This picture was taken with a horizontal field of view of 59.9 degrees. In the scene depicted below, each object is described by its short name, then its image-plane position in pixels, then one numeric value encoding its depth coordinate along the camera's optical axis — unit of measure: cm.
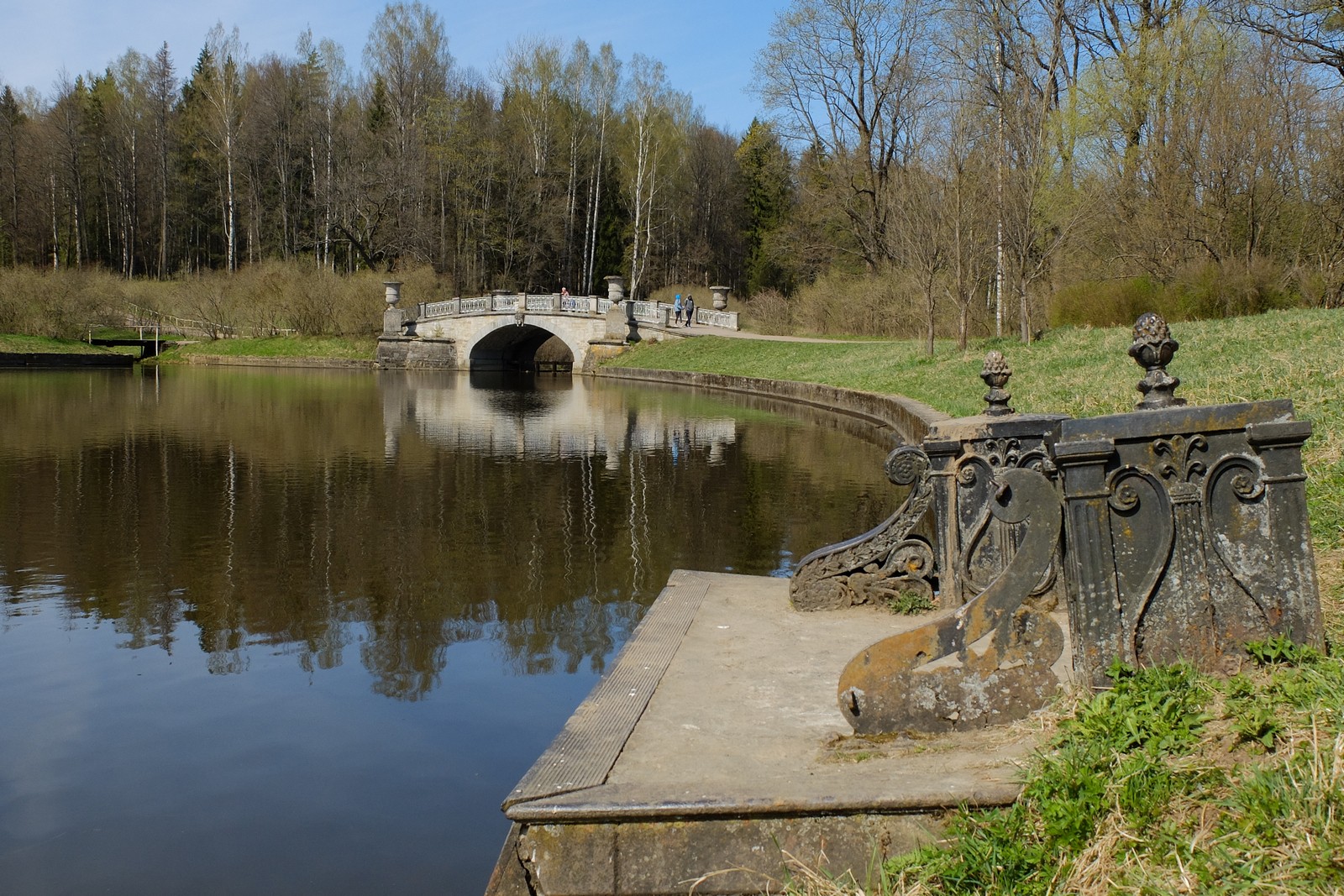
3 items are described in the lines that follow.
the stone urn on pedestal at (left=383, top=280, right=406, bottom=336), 4953
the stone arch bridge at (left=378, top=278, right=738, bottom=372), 4669
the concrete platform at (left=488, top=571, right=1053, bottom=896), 349
